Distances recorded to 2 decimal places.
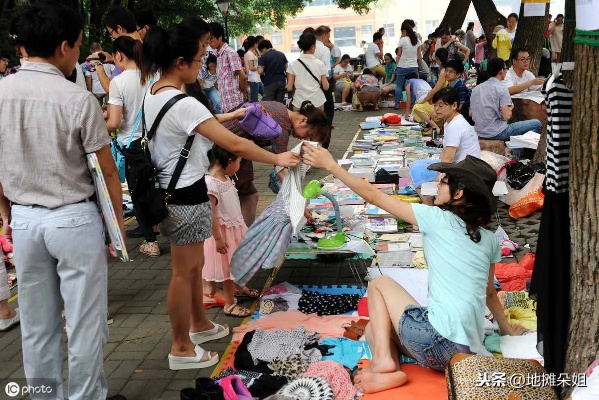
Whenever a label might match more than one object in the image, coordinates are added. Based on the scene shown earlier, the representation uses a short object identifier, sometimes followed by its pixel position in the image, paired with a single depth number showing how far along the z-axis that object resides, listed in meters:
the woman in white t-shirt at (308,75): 9.33
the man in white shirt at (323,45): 12.23
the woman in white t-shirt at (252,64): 13.36
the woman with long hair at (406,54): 14.20
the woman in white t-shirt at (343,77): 17.06
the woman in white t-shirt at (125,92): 5.07
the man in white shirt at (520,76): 9.62
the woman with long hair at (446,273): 3.41
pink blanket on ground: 4.41
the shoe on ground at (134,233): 6.67
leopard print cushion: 2.90
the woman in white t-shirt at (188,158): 3.59
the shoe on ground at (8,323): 4.65
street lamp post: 15.08
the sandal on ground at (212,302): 4.96
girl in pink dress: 4.73
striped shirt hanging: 3.03
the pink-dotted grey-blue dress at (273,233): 4.59
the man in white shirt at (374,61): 17.47
